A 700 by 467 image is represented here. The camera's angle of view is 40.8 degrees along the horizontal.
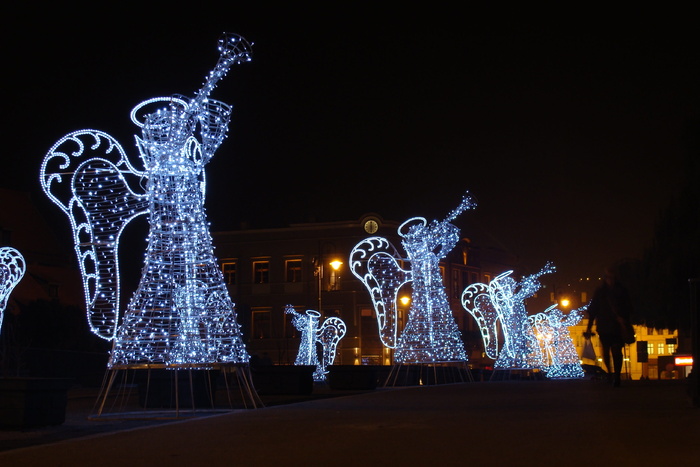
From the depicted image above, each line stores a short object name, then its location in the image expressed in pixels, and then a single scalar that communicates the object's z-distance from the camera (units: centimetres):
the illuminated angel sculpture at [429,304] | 2431
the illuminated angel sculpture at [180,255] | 1362
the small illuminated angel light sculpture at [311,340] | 3716
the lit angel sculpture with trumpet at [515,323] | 3006
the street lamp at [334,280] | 6700
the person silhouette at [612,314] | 1285
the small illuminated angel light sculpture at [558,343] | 3180
